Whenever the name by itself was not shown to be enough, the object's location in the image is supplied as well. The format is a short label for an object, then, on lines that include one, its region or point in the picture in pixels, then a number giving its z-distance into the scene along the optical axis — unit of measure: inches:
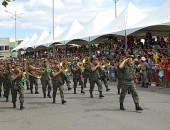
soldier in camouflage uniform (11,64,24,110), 493.4
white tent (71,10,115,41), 1094.7
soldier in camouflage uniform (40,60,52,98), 629.6
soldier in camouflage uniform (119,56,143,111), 435.2
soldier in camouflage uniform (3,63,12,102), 596.4
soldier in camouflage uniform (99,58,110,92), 669.5
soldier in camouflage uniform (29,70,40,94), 689.6
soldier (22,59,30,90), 704.1
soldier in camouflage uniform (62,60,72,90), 722.2
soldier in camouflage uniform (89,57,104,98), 576.6
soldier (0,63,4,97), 612.1
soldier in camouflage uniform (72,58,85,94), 685.0
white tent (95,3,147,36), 870.0
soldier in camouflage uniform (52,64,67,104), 529.3
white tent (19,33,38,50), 1967.3
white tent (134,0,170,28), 724.7
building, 4170.8
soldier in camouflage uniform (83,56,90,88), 651.5
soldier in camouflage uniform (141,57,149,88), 728.3
